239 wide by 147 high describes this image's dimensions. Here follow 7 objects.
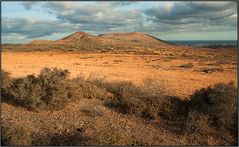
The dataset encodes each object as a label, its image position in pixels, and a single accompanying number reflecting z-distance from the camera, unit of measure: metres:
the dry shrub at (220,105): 3.75
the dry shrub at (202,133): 3.58
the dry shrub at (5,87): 5.09
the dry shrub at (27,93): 4.63
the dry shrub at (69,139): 3.52
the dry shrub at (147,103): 4.29
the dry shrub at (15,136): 3.35
